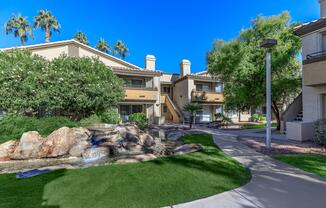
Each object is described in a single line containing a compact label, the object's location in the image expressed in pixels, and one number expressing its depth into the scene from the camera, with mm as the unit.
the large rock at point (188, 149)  8336
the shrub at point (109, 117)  16681
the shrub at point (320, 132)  9211
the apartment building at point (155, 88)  21250
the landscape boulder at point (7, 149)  9070
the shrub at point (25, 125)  10623
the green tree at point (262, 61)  13562
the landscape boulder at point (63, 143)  9359
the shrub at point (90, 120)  14094
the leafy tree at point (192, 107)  18844
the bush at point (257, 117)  26627
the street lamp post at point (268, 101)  8570
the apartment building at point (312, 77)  10352
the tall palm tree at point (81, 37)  36778
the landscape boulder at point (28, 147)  9062
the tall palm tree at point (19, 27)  30547
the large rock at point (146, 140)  11255
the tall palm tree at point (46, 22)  32594
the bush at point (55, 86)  13148
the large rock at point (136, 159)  7047
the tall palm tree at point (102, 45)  39000
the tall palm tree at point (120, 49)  41303
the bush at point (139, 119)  17677
